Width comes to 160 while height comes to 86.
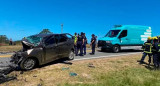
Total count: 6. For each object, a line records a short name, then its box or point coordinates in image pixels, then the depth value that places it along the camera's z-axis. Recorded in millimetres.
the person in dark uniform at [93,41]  8352
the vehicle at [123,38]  9538
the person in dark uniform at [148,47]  5404
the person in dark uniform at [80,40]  7585
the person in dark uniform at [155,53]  5019
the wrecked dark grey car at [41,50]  4355
